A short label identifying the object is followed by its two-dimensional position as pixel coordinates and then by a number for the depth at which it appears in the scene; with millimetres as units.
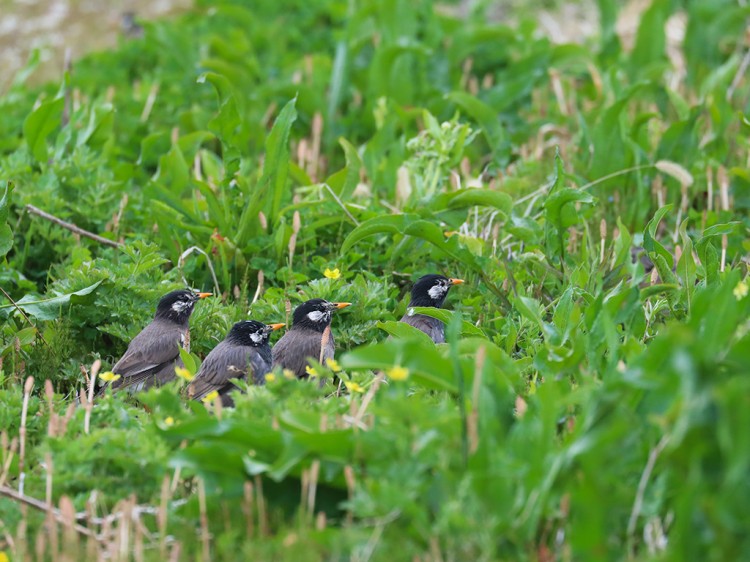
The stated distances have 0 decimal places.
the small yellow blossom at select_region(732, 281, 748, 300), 9133
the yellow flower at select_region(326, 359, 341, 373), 9164
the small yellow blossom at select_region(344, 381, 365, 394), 9145
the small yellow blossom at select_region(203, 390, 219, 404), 9227
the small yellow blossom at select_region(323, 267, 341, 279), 12473
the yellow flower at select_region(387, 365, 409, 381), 7749
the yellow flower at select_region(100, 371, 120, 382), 10039
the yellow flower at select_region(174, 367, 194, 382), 9469
